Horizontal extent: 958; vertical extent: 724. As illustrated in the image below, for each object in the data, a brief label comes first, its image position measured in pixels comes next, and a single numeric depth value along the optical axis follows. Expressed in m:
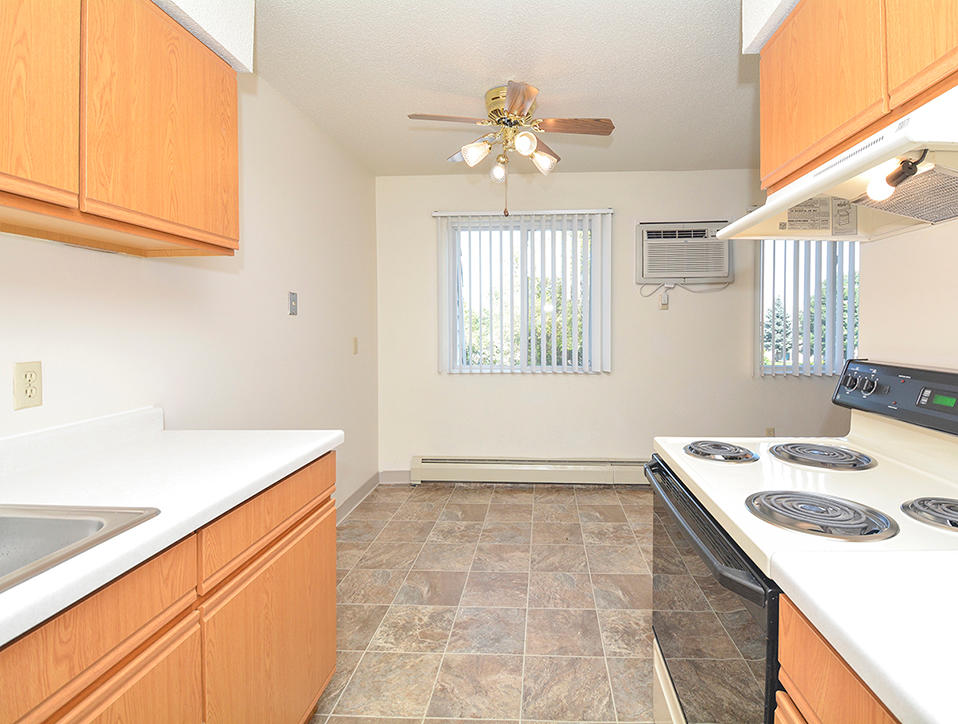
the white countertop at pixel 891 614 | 0.51
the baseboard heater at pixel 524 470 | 4.13
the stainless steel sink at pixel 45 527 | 0.96
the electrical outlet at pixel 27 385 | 1.36
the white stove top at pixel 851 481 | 0.87
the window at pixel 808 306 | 3.96
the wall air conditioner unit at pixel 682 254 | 4.11
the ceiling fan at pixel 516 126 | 2.37
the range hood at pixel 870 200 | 0.80
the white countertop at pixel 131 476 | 0.73
